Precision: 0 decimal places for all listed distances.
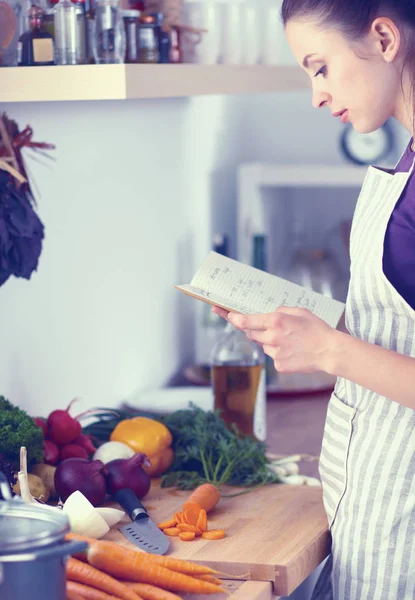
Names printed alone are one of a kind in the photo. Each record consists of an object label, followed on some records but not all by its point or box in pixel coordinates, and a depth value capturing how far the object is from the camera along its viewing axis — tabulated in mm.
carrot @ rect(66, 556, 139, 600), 2020
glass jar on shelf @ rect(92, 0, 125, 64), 2330
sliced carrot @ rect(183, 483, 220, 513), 2340
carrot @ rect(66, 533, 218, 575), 2076
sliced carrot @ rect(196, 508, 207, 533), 2265
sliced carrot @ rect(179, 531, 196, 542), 2235
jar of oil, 2888
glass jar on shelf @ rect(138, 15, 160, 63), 2519
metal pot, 1776
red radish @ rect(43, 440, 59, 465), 2395
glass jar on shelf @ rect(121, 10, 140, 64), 2472
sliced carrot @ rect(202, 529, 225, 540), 2247
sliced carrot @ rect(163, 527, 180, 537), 2259
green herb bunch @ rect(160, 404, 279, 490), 2501
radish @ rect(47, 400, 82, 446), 2442
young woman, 2096
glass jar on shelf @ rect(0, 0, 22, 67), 2277
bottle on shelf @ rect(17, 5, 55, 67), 2271
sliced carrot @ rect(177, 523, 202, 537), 2255
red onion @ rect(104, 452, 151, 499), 2361
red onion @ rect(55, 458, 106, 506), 2274
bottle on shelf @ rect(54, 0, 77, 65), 2276
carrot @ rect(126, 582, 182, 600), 2022
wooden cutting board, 2147
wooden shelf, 2218
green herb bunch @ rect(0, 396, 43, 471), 2229
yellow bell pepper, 2522
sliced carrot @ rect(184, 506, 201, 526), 2273
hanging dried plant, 2333
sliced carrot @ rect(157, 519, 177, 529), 2278
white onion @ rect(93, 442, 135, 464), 2460
